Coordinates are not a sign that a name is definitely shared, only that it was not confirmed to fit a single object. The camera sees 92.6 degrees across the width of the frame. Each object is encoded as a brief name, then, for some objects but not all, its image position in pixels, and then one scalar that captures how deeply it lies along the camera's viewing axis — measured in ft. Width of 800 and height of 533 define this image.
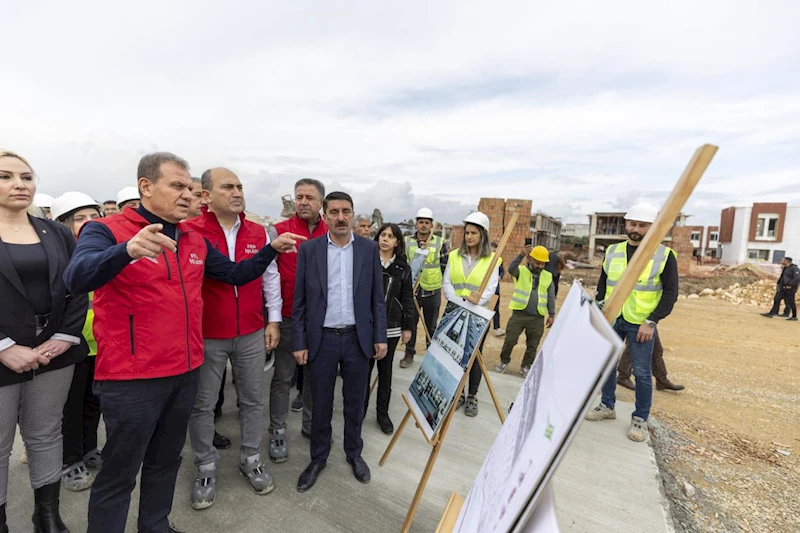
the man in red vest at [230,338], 8.05
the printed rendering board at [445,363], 7.63
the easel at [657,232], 3.00
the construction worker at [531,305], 16.90
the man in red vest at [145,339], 5.74
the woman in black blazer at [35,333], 6.10
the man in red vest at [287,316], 9.95
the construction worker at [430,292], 17.03
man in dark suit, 8.79
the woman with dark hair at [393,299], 11.59
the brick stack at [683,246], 74.38
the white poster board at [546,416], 2.39
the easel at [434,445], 6.98
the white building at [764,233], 106.93
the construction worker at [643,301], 10.78
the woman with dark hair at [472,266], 12.60
